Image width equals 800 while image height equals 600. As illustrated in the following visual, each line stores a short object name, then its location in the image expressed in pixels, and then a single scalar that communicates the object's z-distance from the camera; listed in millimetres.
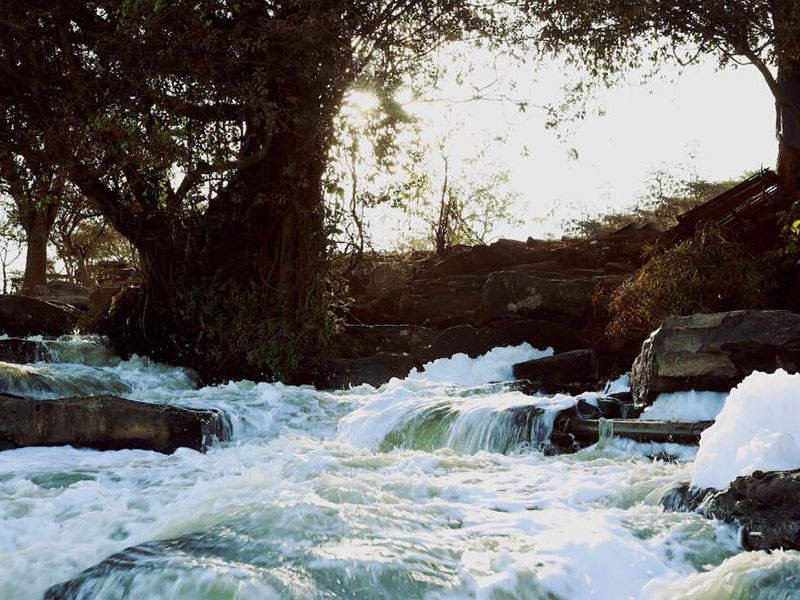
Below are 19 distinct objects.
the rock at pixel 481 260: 20609
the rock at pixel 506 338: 14297
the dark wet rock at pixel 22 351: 13102
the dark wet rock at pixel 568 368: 11727
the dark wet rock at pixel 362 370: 13680
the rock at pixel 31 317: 16594
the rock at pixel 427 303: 18469
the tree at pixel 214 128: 11992
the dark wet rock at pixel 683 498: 5008
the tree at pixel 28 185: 12852
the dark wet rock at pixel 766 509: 4250
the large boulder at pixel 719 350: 8234
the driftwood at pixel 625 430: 6883
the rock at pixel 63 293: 22594
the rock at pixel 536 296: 14797
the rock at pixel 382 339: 15547
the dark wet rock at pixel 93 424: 7277
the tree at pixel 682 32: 12727
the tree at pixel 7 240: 35138
